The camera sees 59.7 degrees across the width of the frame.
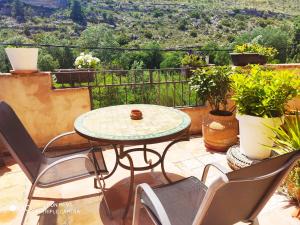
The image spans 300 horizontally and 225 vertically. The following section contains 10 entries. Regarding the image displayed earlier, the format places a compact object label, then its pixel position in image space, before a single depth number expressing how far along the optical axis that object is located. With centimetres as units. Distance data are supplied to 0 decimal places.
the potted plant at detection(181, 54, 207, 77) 407
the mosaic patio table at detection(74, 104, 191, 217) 196
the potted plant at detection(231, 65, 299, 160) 253
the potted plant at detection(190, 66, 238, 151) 333
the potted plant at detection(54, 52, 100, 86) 347
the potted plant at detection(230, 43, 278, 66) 394
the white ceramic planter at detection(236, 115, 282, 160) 257
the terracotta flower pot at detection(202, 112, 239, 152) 332
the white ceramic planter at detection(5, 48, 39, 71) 302
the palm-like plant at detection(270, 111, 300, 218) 216
